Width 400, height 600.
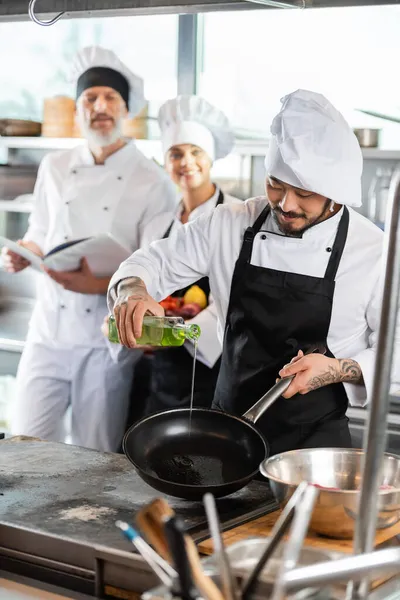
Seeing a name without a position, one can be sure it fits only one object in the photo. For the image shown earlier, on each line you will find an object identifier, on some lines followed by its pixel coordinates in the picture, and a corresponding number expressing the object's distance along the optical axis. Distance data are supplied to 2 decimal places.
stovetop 1.79
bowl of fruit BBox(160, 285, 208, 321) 3.62
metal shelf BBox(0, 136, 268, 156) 4.48
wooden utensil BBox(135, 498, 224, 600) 1.15
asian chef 2.36
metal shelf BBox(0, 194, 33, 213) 4.89
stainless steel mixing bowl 1.73
